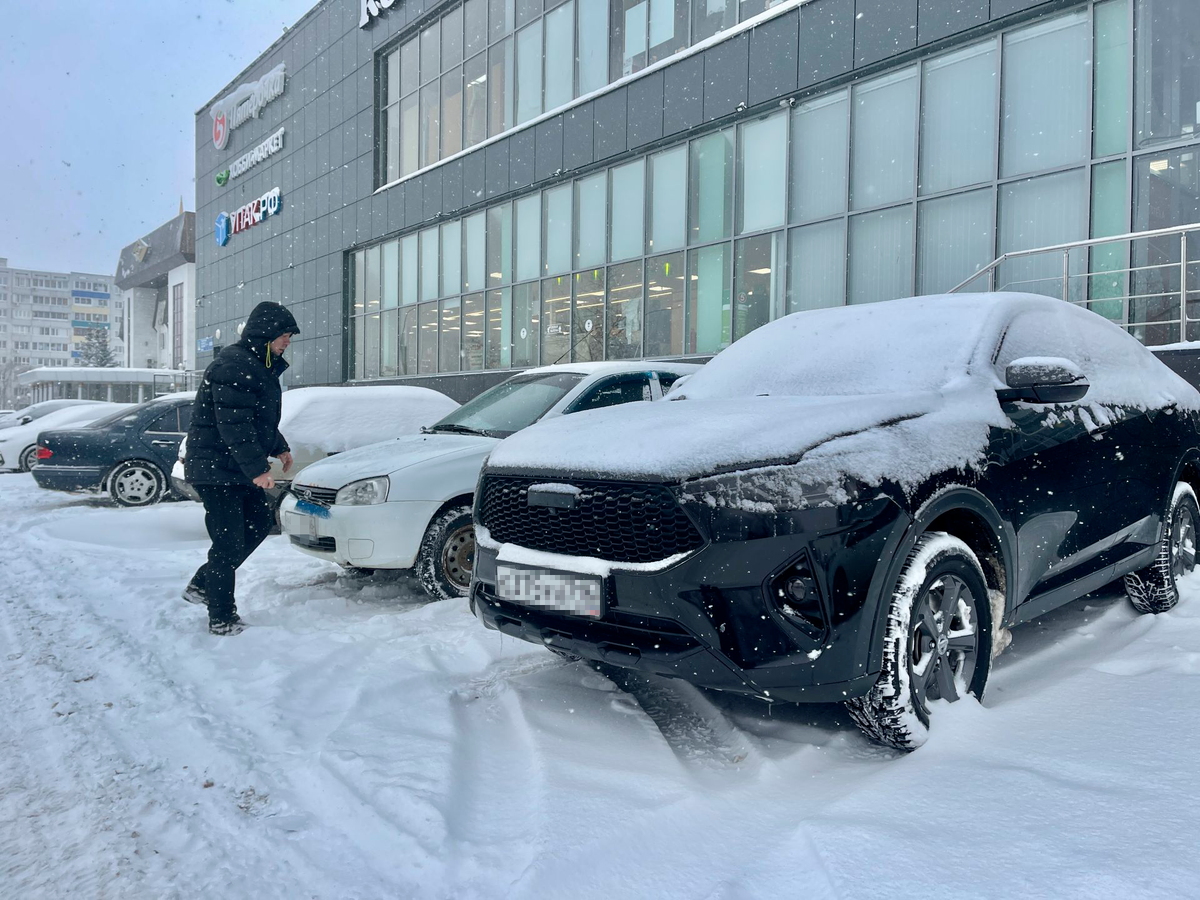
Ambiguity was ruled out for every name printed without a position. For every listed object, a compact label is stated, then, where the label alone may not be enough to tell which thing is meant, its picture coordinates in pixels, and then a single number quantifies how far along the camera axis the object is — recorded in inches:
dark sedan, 407.2
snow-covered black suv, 98.1
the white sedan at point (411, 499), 191.0
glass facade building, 366.3
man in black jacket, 174.4
